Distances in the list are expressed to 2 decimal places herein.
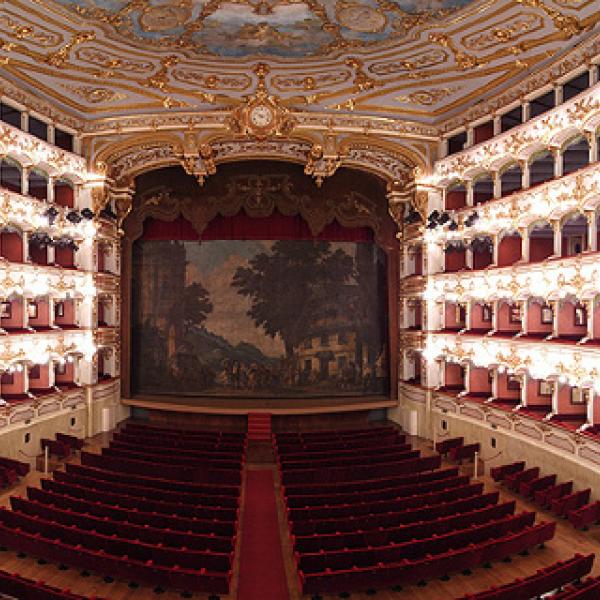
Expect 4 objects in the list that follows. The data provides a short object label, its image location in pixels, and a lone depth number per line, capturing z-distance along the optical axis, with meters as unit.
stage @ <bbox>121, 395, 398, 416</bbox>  21.64
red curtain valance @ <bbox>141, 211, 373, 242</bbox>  23.62
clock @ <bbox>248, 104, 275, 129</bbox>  17.41
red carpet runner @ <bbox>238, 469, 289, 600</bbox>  9.38
